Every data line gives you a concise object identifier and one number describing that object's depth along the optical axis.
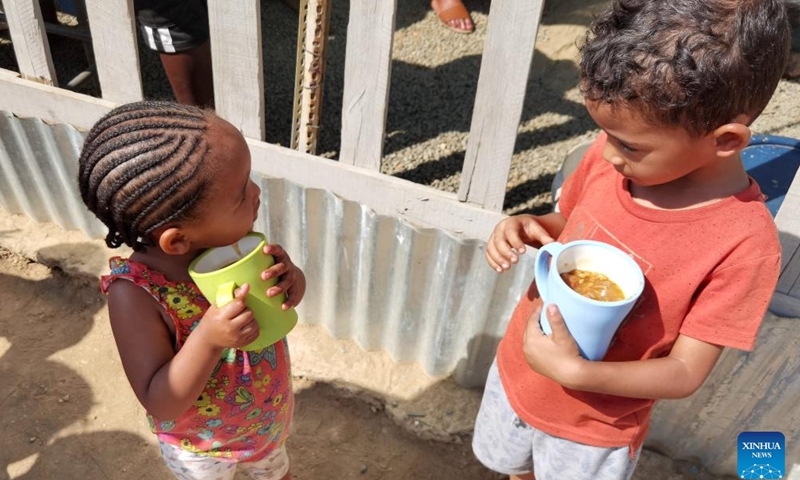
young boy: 1.18
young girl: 1.32
